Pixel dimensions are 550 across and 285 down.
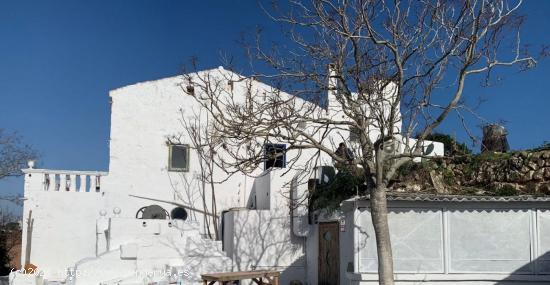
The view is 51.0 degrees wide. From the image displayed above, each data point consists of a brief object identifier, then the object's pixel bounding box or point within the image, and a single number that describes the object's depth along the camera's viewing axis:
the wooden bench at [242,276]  12.29
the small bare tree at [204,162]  19.69
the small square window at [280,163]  19.87
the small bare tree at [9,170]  21.92
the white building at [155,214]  15.69
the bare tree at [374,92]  10.02
